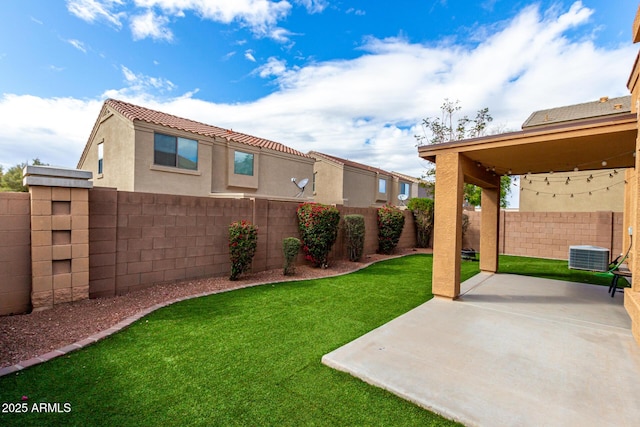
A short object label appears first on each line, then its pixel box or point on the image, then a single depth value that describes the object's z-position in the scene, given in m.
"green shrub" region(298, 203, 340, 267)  8.98
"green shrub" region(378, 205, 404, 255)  12.59
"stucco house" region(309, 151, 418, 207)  24.11
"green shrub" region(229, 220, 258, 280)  7.18
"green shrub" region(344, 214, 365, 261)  10.47
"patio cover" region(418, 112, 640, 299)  4.89
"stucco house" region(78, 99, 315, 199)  12.73
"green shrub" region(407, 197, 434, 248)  14.83
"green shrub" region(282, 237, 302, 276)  8.05
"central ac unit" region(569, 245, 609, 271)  9.11
